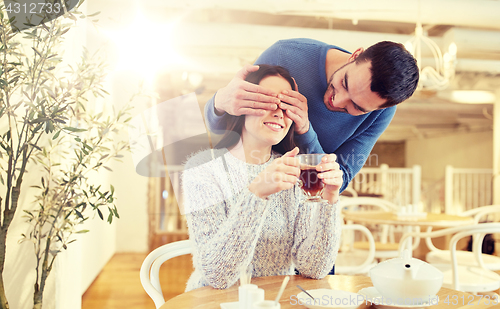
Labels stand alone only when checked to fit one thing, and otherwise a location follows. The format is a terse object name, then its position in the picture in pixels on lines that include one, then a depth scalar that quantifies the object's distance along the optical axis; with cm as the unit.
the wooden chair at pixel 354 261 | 220
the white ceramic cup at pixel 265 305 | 78
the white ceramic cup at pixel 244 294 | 81
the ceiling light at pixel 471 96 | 484
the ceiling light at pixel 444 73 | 270
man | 127
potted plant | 132
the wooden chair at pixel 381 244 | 262
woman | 110
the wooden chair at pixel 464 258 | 225
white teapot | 85
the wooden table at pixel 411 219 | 251
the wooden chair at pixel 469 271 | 173
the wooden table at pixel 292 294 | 93
